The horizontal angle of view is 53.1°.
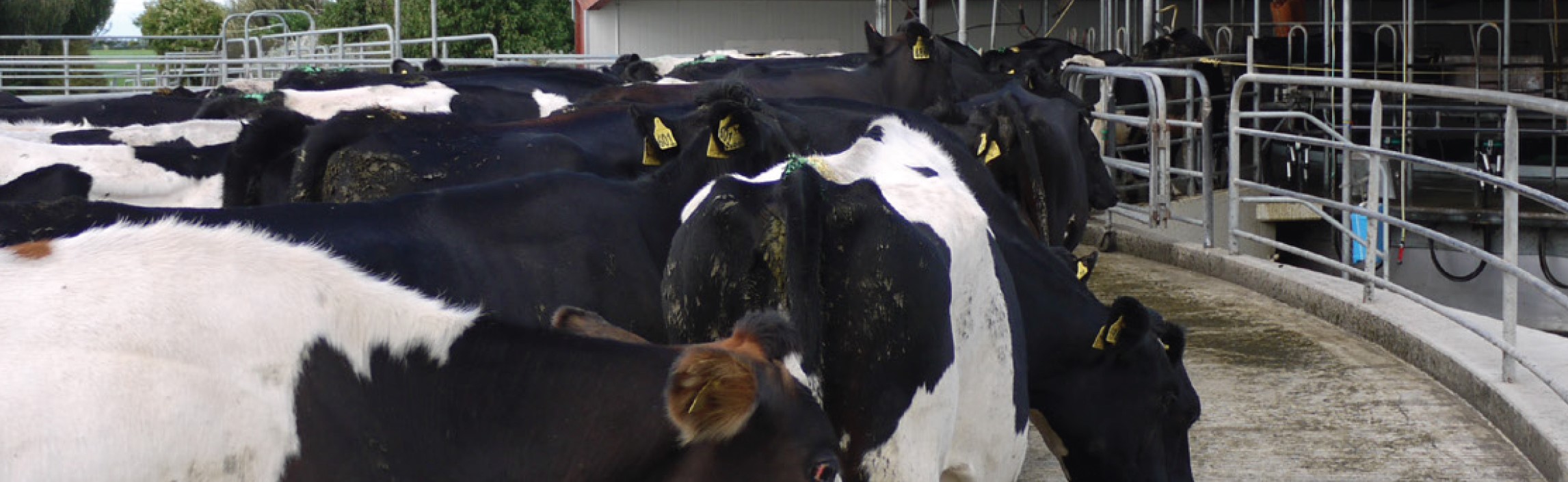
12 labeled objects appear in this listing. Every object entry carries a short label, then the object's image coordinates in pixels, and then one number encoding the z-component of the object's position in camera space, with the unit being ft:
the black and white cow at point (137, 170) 18.39
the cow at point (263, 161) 18.29
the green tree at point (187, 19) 162.20
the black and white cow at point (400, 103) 25.32
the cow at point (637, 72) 38.86
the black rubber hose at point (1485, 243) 36.47
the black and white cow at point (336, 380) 8.64
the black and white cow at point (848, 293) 11.98
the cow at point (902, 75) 33.50
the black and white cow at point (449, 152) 17.02
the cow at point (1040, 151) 26.17
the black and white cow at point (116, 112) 26.71
